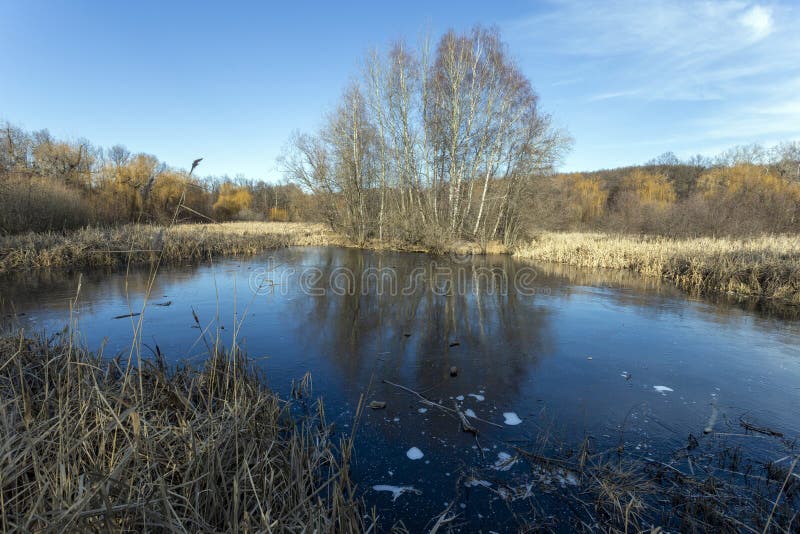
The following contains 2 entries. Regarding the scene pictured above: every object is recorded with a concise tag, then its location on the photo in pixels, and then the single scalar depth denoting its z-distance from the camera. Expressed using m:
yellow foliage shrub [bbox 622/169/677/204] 44.11
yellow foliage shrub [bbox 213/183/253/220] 37.99
